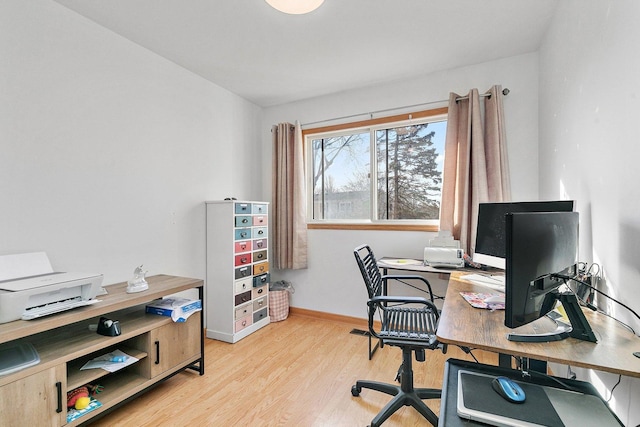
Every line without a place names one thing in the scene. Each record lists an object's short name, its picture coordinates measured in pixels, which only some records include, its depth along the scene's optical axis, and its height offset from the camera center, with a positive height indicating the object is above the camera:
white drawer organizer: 2.76 -0.54
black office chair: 1.61 -0.69
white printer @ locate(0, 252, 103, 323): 1.33 -0.34
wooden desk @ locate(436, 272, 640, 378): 0.85 -0.43
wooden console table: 1.30 -0.77
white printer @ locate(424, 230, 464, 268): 2.35 -0.31
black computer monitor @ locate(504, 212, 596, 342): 0.87 -0.19
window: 2.91 +0.49
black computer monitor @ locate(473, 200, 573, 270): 1.71 -0.09
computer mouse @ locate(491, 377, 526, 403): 0.79 -0.49
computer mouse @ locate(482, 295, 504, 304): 1.39 -0.42
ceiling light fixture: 1.62 +1.19
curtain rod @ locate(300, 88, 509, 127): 2.54 +1.09
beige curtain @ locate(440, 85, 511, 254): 2.48 +0.45
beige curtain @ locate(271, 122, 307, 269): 3.35 +0.18
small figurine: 1.88 -0.44
